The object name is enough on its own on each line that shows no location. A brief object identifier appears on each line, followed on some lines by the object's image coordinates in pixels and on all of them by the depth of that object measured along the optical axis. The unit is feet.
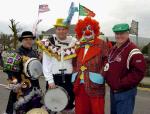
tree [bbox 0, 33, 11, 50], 85.55
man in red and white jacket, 8.10
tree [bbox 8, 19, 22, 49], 64.82
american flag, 45.37
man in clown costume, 8.96
